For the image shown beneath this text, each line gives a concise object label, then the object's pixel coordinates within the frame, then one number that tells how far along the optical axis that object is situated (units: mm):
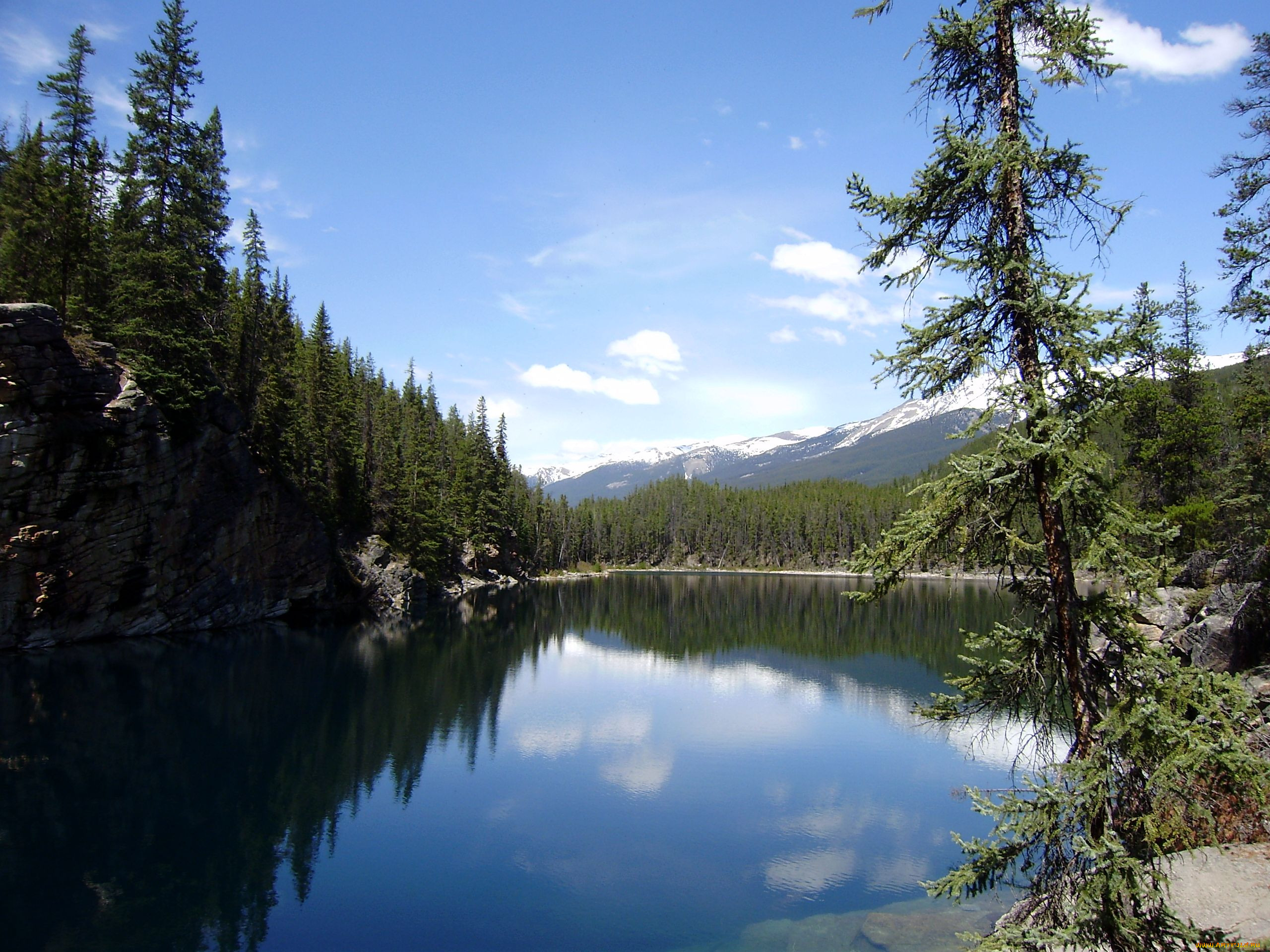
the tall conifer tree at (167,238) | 38969
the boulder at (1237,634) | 19047
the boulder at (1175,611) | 24688
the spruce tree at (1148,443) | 34781
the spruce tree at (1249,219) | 13586
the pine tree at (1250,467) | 23312
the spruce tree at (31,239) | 37188
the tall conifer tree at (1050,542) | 6070
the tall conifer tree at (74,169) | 37781
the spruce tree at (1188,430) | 34969
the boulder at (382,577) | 61094
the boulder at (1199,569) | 28812
